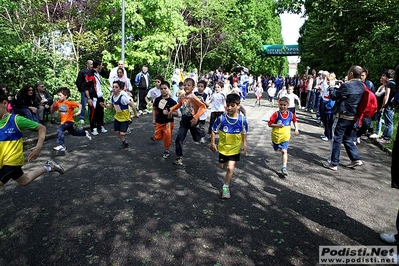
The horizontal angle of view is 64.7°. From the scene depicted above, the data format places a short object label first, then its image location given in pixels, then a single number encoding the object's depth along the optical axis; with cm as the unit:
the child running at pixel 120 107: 756
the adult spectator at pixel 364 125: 815
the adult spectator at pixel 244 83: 2422
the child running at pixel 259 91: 1938
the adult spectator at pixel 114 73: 1054
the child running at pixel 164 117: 702
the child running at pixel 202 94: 858
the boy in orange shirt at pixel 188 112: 632
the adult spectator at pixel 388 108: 862
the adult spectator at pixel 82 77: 920
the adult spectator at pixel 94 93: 906
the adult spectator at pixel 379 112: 920
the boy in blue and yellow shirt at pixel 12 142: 394
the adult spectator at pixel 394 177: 369
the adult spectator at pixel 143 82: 1371
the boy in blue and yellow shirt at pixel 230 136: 493
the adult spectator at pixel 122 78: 1035
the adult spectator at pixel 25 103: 870
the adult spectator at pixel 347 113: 637
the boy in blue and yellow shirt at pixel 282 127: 618
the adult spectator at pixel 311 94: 1594
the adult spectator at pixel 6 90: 793
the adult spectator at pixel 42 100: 1001
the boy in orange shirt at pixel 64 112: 702
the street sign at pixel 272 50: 4645
